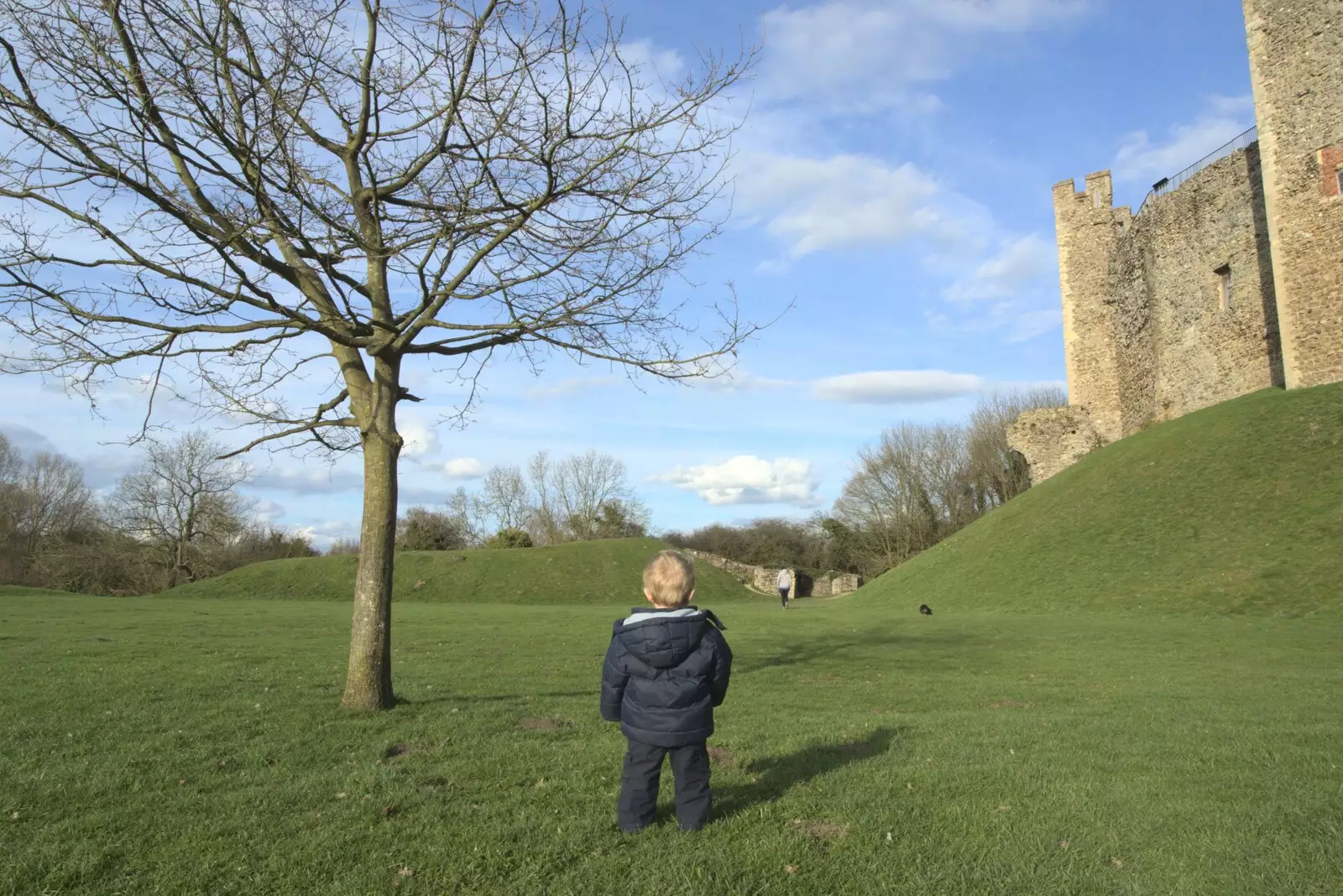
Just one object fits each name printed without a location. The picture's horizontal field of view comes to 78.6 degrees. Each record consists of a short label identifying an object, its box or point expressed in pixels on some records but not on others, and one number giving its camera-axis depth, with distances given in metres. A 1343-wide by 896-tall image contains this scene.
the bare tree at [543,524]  72.56
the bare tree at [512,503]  76.56
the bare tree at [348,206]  6.66
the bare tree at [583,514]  71.44
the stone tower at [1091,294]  40.38
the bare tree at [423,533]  57.16
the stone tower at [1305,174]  25.05
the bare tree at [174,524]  52.91
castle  25.42
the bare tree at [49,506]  57.91
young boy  4.55
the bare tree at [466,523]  79.44
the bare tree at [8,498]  54.22
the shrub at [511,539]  54.09
